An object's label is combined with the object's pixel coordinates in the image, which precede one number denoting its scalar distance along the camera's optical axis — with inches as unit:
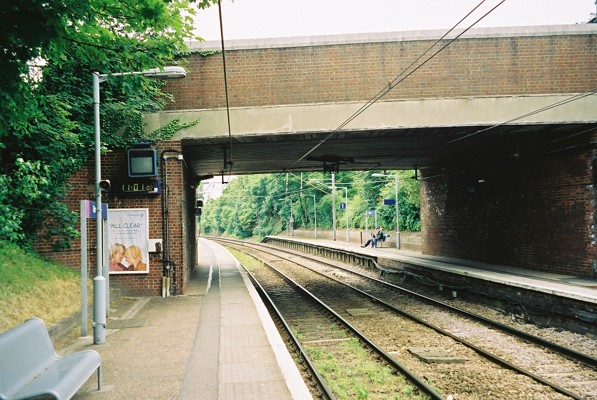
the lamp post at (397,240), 1258.6
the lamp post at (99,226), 310.0
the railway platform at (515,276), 415.7
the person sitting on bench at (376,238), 1345.4
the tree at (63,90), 209.5
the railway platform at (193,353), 212.7
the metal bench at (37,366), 163.5
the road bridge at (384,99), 510.9
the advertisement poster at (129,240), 518.0
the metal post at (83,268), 318.7
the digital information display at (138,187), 515.2
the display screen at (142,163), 501.4
